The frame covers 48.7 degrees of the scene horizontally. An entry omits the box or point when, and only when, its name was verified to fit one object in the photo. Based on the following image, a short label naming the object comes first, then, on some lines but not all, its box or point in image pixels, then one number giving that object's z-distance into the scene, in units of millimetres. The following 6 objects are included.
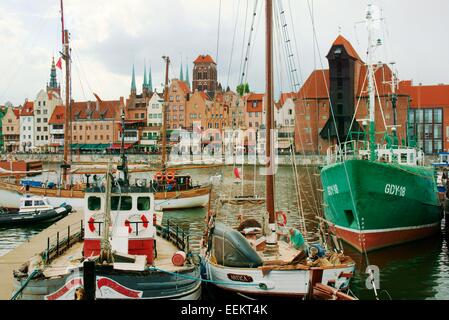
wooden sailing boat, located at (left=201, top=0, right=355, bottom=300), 14492
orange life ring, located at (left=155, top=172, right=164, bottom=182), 45459
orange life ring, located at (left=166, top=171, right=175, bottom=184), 45012
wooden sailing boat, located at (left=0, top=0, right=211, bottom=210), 42688
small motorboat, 34531
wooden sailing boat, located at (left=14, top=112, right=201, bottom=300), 13500
